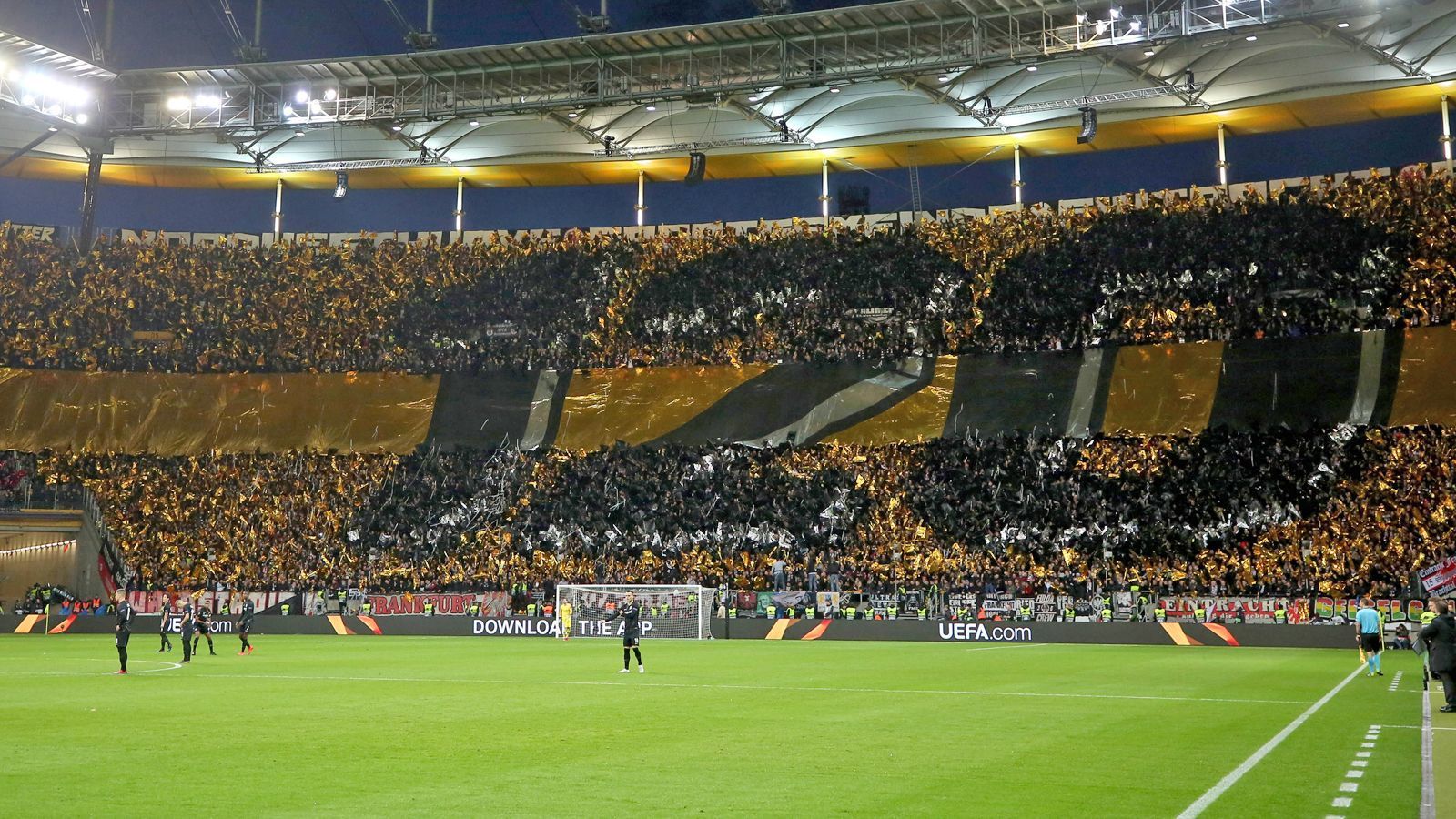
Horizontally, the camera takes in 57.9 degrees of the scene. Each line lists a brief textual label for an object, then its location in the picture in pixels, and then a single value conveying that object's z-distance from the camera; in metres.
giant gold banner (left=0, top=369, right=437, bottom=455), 53.78
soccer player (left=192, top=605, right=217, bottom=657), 30.28
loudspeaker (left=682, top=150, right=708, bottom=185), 50.06
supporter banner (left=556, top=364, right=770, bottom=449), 52.09
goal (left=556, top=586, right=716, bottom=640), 42.91
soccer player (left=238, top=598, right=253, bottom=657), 32.78
